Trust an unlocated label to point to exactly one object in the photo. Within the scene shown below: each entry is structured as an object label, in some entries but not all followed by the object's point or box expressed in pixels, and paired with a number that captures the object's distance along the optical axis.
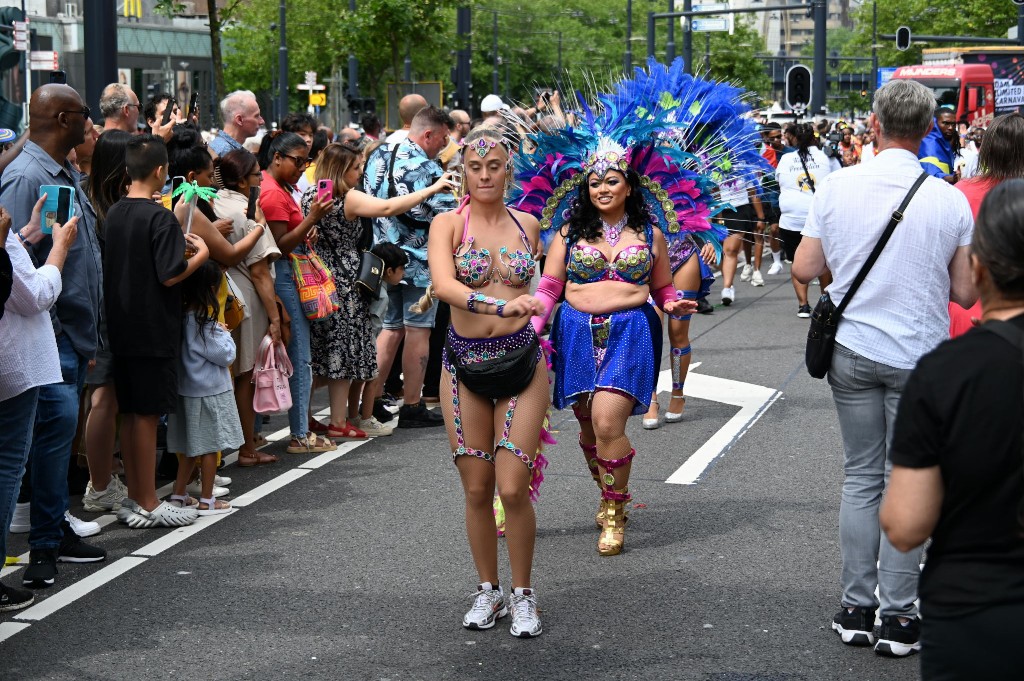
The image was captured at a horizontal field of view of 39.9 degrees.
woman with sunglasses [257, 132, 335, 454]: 8.34
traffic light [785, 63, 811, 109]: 28.16
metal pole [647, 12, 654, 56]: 42.69
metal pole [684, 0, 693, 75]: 42.25
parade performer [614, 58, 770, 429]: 7.14
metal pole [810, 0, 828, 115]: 31.33
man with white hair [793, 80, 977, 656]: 4.96
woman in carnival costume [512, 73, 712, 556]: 6.41
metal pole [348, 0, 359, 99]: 39.12
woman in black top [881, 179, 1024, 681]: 2.88
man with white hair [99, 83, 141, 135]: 8.61
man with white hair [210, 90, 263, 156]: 9.62
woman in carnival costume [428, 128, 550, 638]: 5.30
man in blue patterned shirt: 9.40
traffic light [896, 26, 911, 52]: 39.16
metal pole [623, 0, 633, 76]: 48.30
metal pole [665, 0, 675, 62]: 45.07
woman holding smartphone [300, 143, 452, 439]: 8.64
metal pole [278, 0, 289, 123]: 45.62
